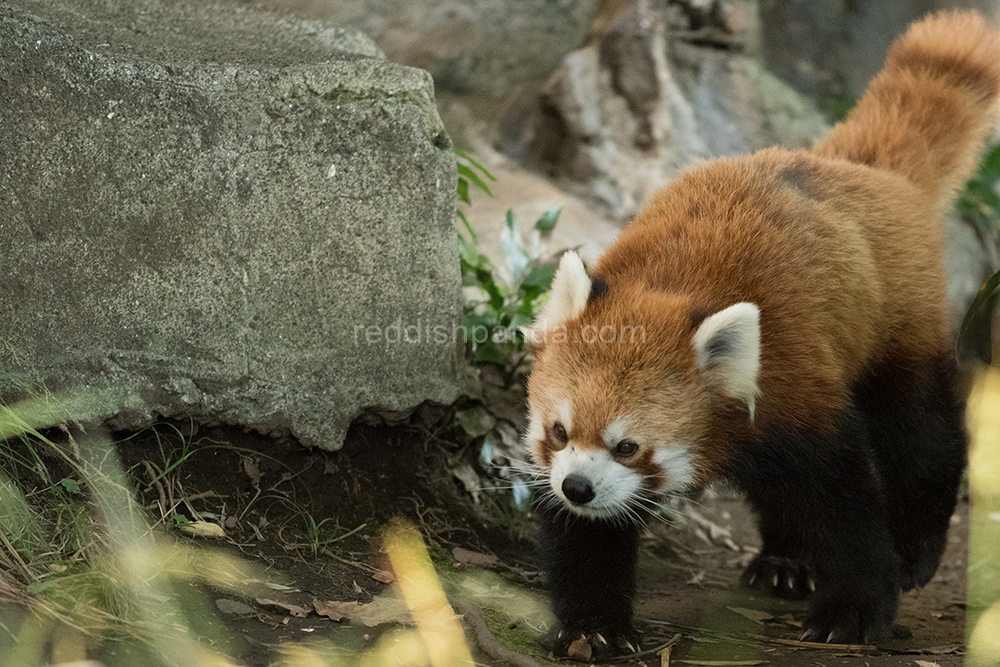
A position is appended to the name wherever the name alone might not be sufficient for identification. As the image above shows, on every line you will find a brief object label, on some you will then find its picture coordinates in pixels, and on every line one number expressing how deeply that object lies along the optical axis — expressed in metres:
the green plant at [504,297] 8.20
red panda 5.57
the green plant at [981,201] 12.48
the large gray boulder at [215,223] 5.86
